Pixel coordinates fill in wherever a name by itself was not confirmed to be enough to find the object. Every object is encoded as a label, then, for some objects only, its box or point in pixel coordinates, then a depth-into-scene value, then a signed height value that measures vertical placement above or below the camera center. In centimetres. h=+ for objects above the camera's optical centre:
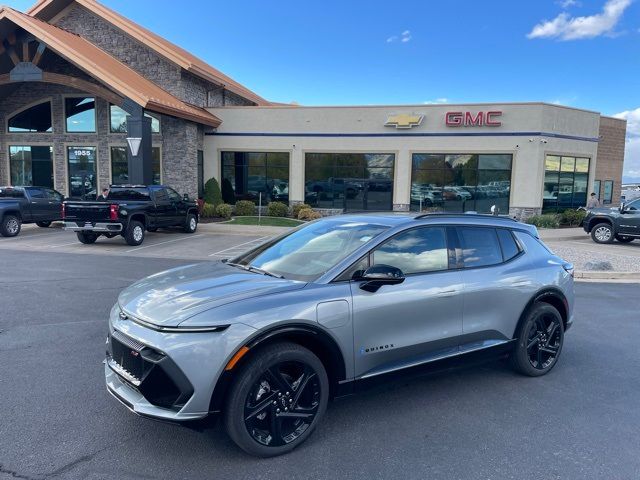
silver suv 305 -99
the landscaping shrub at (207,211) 2286 -151
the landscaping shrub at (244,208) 2416 -140
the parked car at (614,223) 1641 -120
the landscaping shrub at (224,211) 2269 -148
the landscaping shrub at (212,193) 2420 -70
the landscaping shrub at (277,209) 2390 -141
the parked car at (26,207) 1582 -111
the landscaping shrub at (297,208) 2397 -134
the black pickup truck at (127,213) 1392 -110
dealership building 2278 +200
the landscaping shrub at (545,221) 2194 -153
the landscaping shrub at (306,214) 2316 -157
